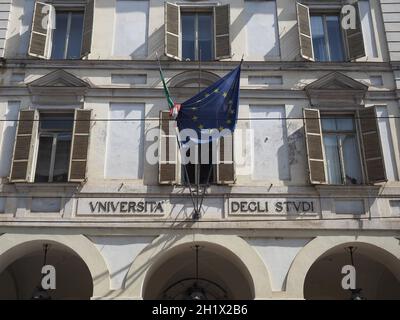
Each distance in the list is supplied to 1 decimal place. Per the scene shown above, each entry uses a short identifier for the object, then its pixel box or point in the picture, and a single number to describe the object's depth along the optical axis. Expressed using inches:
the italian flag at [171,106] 535.5
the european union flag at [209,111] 537.0
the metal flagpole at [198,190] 534.0
